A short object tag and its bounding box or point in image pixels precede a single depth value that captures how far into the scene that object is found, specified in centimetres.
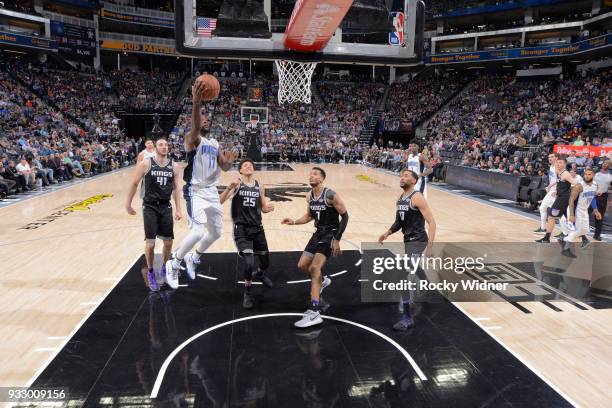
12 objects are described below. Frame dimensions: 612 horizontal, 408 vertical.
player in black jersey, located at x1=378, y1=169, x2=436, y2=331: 507
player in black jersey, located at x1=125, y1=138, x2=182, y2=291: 585
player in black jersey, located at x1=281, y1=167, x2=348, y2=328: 503
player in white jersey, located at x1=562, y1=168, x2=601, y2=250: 861
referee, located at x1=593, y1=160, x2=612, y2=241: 925
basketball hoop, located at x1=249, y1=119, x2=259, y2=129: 2767
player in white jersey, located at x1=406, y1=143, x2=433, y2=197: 971
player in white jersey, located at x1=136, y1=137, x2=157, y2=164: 618
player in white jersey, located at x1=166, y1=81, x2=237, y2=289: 576
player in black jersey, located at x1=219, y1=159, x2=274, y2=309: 574
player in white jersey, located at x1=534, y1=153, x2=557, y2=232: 942
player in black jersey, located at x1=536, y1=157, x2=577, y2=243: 866
